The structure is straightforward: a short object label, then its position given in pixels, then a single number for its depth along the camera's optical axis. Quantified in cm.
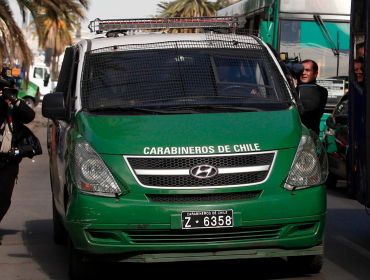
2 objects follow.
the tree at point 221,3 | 4735
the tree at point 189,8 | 5553
